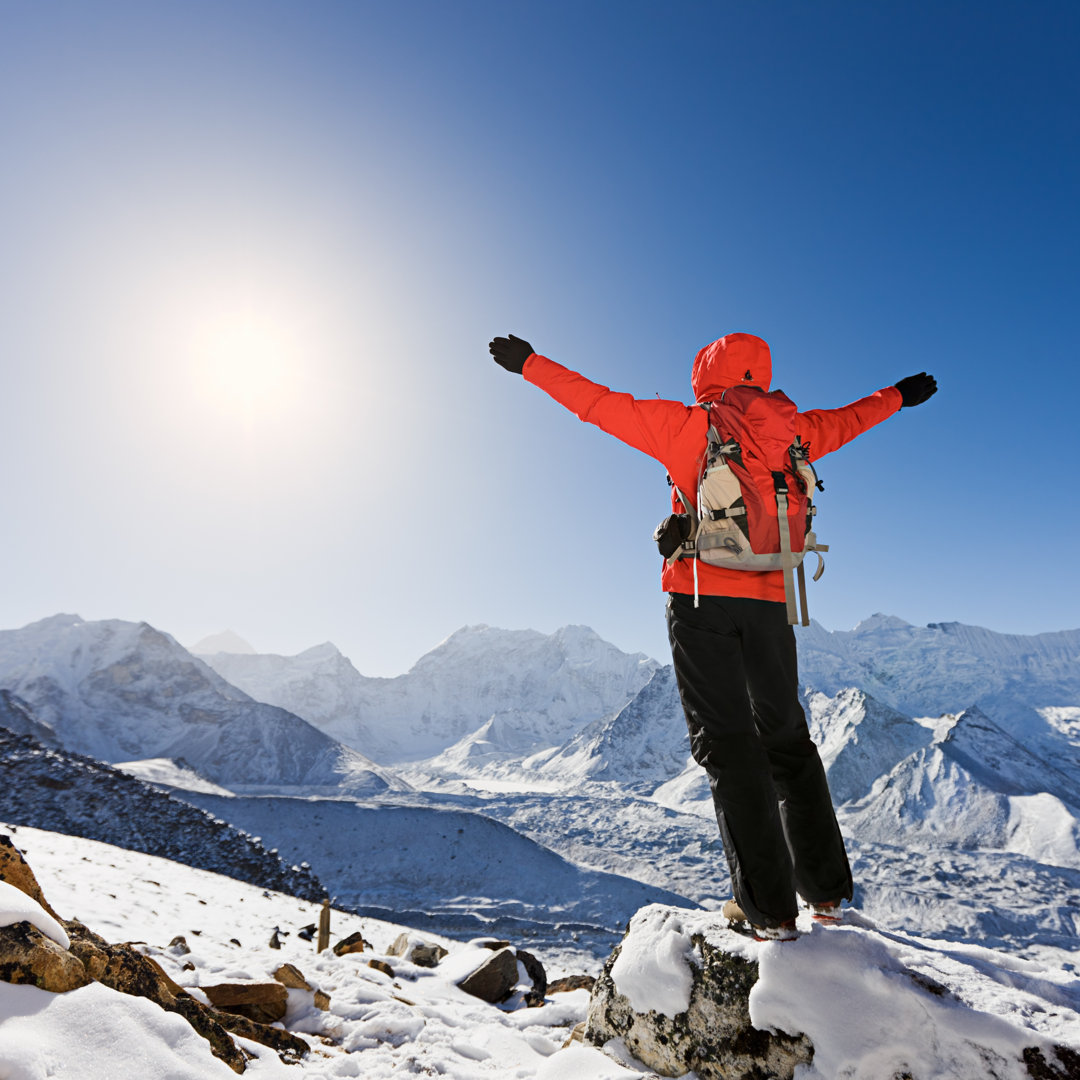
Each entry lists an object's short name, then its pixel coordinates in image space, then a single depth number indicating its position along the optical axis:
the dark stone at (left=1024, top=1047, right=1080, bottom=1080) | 2.01
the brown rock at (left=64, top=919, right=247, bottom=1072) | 2.76
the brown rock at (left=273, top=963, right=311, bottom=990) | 4.93
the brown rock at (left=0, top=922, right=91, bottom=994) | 2.32
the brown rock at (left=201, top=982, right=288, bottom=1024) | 4.20
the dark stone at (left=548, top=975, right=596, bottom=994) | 7.25
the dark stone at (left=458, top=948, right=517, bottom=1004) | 6.87
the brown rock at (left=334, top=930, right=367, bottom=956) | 7.83
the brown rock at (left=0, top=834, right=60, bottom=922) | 3.32
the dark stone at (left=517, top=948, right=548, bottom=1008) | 6.81
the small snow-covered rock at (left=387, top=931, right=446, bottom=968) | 8.00
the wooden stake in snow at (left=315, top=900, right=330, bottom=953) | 8.12
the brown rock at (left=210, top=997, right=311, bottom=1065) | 3.56
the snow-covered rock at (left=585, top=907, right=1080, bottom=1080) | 2.16
